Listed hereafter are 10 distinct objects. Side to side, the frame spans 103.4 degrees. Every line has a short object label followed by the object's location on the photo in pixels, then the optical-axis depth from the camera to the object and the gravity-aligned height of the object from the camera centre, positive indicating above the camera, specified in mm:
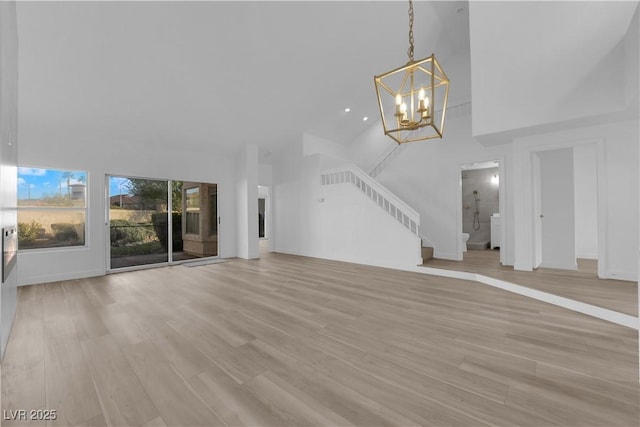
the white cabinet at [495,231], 6754 -526
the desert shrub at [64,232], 4598 -265
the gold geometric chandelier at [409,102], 2557 +1962
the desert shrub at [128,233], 5289 -343
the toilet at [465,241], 6477 -754
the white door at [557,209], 4430 +34
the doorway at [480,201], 7551 +337
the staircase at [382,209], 5129 +82
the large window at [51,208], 4340 +185
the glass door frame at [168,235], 5066 -411
